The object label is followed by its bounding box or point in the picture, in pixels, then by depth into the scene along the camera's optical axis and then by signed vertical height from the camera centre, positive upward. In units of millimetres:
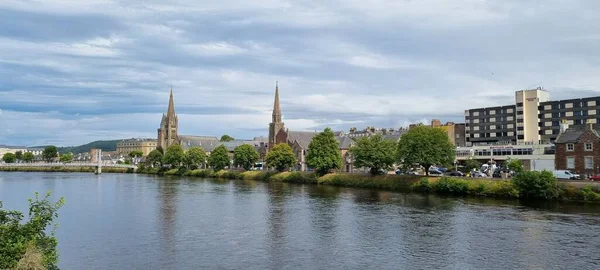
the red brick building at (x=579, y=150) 72500 -533
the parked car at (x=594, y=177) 67594 -4425
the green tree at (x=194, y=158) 160375 -2486
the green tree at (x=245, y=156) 138875 -1730
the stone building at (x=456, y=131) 153250 +5363
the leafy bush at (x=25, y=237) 19391 -3568
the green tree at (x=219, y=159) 145500 -2649
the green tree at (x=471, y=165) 101312 -3643
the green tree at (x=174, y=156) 167875 -1851
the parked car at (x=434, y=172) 94719 -4739
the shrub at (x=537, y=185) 64438 -5135
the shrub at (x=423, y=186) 81050 -6410
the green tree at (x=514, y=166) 78188 -3162
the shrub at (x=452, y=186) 74875 -6002
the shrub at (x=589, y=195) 60094 -6045
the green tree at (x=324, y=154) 106500 -1068
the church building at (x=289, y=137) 145750 +4268
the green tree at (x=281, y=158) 122938 -2134
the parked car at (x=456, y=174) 90750 -4929
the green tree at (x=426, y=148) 83250 +51
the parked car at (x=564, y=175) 71125 -4195
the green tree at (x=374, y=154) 95938 -1056
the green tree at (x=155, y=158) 188625 -2798
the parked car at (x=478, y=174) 87931 -4977
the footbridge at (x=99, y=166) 183325 -6034
